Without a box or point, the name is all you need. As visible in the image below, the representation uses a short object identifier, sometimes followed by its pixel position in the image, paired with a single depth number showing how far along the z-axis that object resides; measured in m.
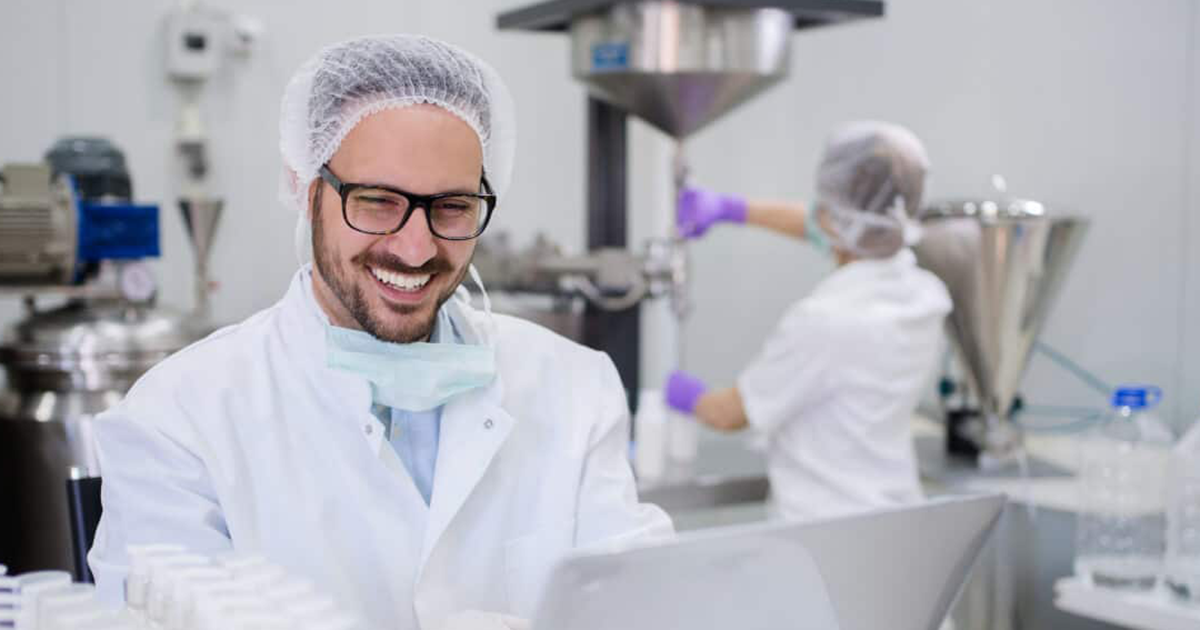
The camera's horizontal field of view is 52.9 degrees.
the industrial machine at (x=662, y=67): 2.12
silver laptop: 0.65
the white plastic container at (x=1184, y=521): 1.59
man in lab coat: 1.11
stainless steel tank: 1.84
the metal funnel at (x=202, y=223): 2.27
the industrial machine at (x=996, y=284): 2.32
